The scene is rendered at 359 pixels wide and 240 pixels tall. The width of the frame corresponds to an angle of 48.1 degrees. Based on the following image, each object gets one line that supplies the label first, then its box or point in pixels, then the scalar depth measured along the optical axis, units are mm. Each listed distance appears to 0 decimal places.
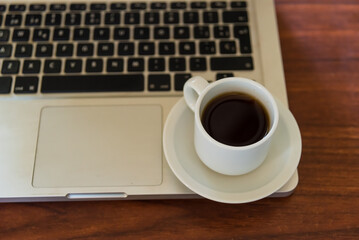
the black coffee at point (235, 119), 421
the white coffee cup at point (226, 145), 386
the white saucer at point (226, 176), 426
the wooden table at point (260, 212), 451
